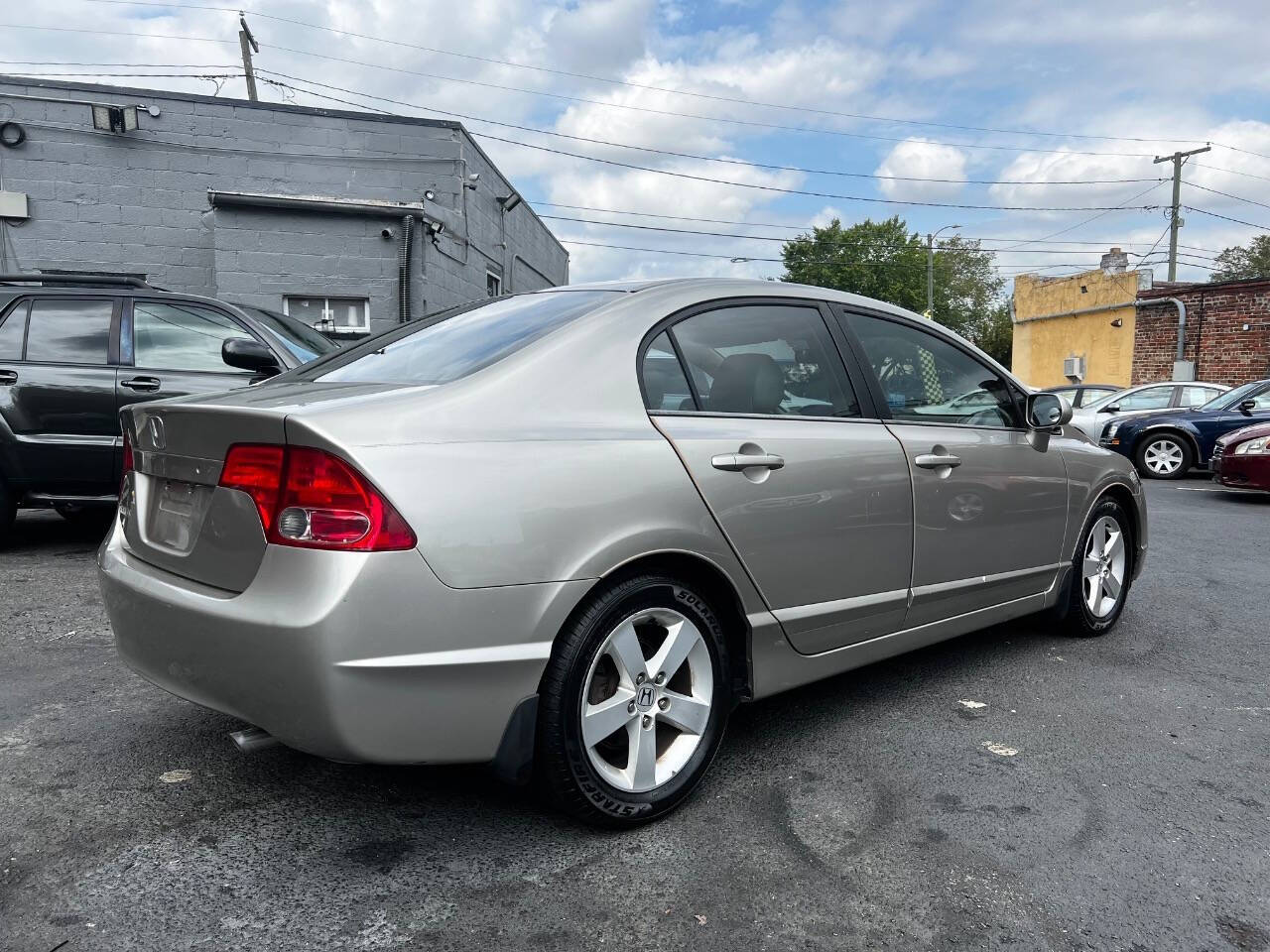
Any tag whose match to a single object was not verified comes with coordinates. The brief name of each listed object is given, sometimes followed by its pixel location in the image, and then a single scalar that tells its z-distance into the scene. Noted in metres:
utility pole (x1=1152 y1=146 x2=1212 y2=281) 37.81
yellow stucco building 26.36
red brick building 21.17
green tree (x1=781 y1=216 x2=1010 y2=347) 59.19
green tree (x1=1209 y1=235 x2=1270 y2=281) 54.53
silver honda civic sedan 2.12
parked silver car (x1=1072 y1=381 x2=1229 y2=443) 13.74
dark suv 5.84
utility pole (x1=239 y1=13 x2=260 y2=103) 25.47
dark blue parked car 12.10
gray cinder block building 12.28
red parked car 9.49
